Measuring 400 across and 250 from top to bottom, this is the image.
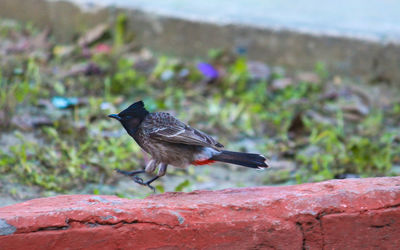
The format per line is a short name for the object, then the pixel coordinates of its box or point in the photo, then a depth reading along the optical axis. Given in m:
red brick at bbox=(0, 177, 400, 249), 4.67
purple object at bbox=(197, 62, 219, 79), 12.32
